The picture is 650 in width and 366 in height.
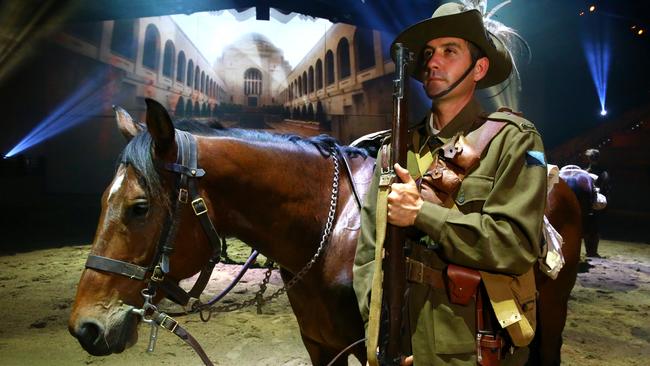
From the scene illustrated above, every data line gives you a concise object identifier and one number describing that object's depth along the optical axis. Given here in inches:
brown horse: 57.1
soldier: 46.4
